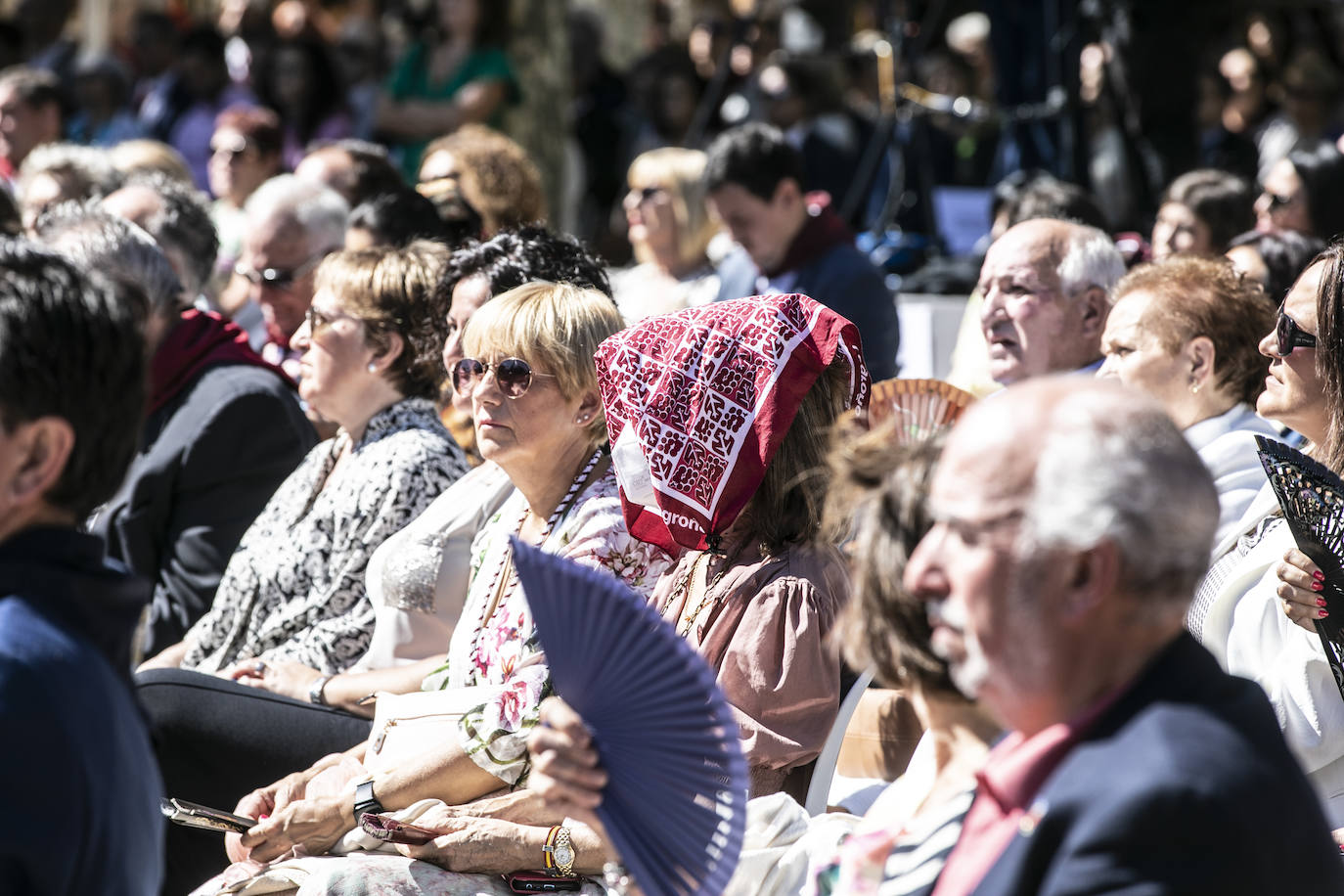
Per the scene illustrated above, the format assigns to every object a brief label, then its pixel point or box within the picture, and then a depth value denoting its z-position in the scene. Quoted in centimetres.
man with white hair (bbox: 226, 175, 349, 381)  1102
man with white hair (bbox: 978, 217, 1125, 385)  887
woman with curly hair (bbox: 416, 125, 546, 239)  1230
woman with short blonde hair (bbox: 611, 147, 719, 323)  1378
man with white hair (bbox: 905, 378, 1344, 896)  318
